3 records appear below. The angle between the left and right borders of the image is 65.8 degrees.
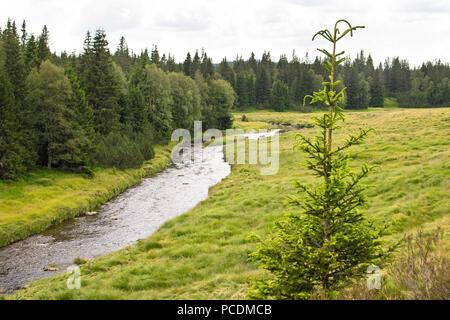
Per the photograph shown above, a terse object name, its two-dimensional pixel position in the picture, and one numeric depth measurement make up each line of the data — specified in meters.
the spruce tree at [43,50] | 53.72
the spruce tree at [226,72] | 134.25
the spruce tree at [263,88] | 138.25
